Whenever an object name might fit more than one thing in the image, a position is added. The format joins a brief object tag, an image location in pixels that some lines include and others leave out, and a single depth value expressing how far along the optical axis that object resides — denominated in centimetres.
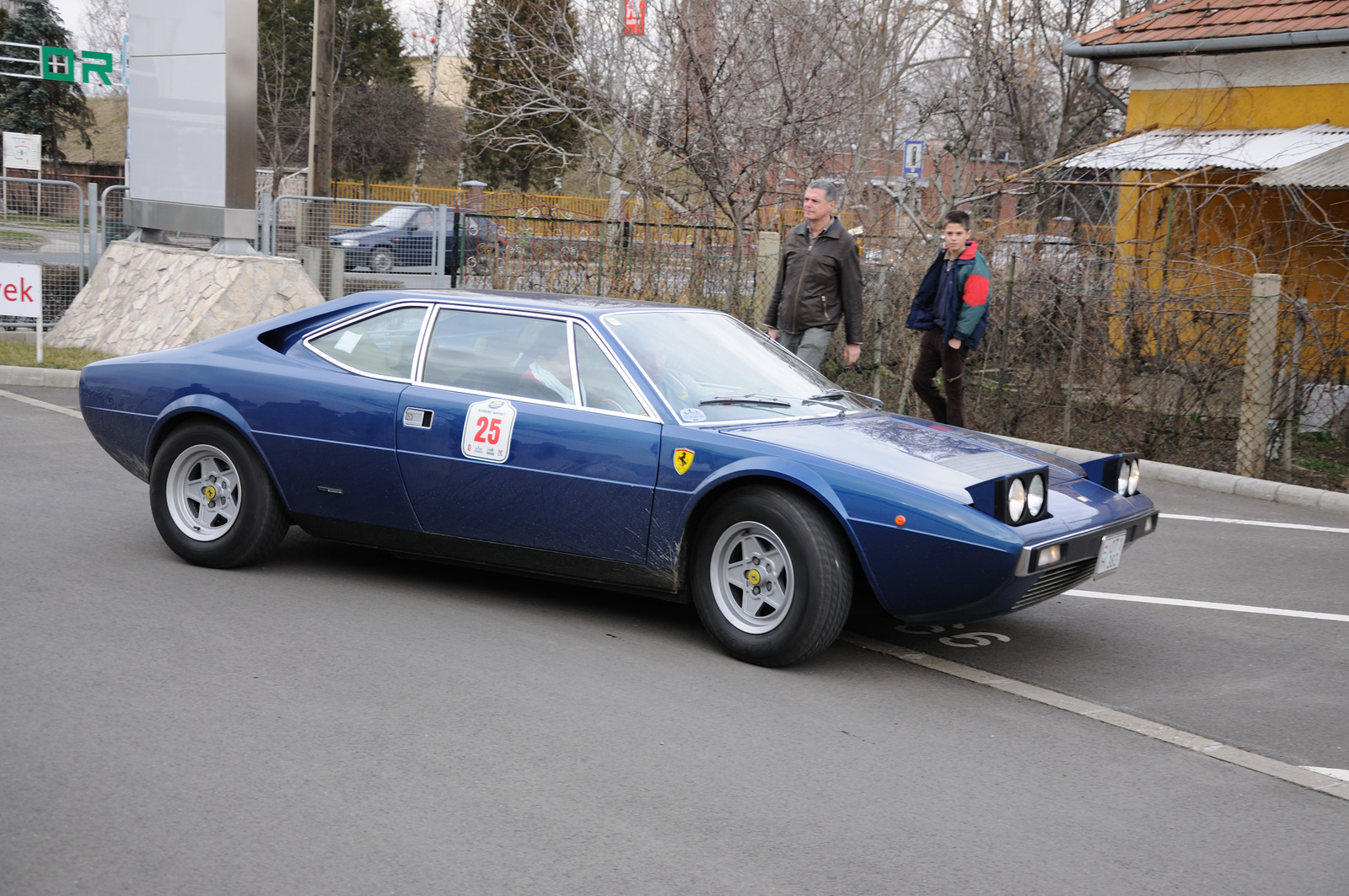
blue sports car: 461
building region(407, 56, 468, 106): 6394
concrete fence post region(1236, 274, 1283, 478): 944
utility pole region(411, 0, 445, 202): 5056
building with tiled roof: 1290
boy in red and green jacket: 853
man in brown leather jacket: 866
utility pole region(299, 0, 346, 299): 1881
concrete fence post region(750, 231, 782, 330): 1208
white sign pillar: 1309
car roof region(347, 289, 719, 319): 550
